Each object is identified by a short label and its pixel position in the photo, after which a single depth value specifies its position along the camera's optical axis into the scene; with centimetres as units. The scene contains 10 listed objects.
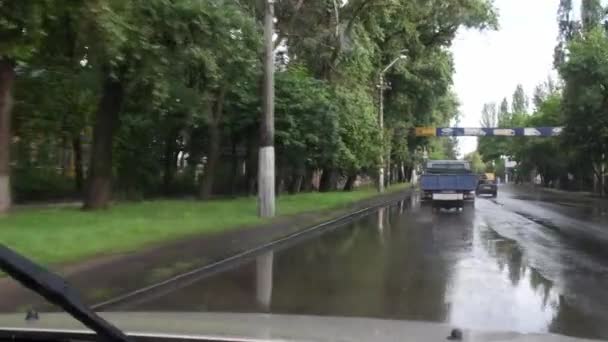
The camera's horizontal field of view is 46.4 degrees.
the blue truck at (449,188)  3288
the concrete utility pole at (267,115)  2077
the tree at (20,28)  1270
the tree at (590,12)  6012
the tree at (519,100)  13500
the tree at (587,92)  4275
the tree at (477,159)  15606
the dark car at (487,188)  5181
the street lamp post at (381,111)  4250
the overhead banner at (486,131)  6167
